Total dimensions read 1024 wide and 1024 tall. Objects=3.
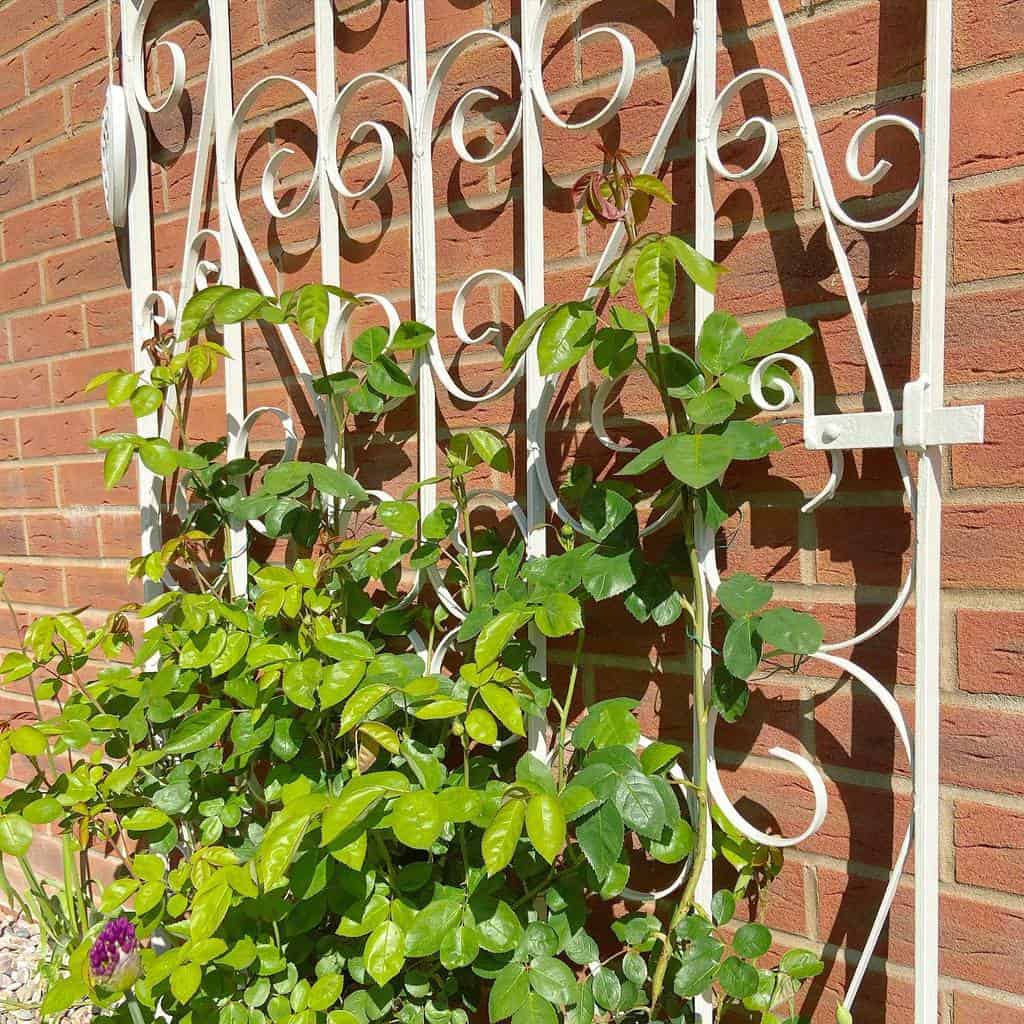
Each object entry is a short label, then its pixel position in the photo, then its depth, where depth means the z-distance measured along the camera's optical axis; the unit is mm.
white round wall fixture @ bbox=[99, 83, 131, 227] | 1821
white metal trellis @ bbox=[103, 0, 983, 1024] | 989
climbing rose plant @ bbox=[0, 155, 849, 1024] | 1056
